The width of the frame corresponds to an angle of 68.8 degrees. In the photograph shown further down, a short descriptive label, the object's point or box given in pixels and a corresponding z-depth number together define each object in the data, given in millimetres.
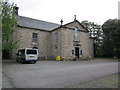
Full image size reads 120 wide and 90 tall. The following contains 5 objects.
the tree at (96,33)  27527
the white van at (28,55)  11252
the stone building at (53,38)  16866
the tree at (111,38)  21298
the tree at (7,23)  10319
